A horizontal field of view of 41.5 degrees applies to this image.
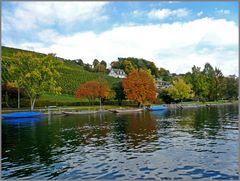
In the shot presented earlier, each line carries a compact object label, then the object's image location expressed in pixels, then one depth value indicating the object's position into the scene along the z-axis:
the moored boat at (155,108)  90.76
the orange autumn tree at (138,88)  92.94
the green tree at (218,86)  151.69
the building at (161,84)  150.12
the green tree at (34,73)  72.31
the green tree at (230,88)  160.12
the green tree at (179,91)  121.06
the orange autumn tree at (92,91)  88.25
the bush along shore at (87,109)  71.19
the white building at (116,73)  195.57
